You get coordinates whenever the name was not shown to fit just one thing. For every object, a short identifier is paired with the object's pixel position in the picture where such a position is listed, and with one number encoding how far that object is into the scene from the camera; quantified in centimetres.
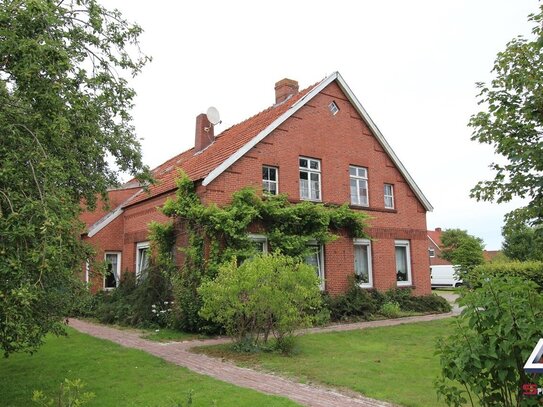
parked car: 4534
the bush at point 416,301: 1864
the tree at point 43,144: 465
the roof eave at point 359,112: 1514
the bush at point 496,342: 396
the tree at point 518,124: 607
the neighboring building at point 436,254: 6175
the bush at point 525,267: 2081
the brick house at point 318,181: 1636
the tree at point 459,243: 4812
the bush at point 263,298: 1008
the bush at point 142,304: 1448
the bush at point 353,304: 1631
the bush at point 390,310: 1725
